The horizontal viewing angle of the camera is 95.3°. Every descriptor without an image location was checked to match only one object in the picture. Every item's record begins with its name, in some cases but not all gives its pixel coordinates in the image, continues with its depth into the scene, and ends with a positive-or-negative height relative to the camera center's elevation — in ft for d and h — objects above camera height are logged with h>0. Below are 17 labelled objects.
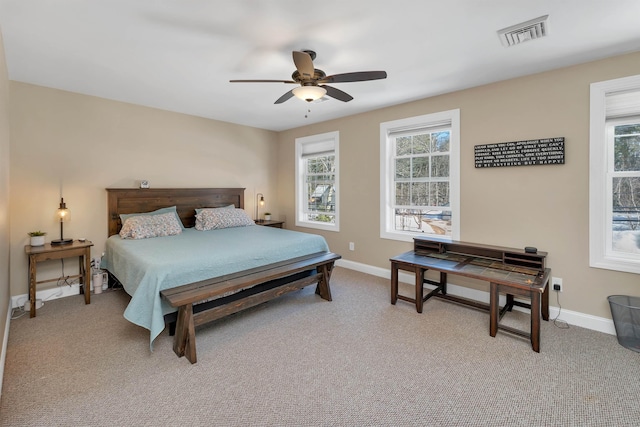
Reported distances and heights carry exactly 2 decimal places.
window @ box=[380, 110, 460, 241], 11.82 +1.39
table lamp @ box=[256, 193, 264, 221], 18.26 +0.46
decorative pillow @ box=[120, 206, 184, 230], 12.68 -0.19
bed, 7.64 -1.74
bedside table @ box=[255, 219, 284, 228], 17.29 -0.86
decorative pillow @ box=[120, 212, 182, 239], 11.69 -0.73
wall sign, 9.39 +1.87
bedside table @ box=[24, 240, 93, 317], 9.78 -1.62
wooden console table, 8.09 -2.01
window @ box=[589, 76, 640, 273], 8.61 +0.86
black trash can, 7.79 -3.09
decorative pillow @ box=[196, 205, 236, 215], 14.88 +0.08
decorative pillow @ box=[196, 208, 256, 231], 14.11 -0.51
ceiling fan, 7.32 +3.59
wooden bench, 7.41 -2.61
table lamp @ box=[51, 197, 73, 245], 11.03 -0.31
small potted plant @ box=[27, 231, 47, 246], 10.50 -1.04
